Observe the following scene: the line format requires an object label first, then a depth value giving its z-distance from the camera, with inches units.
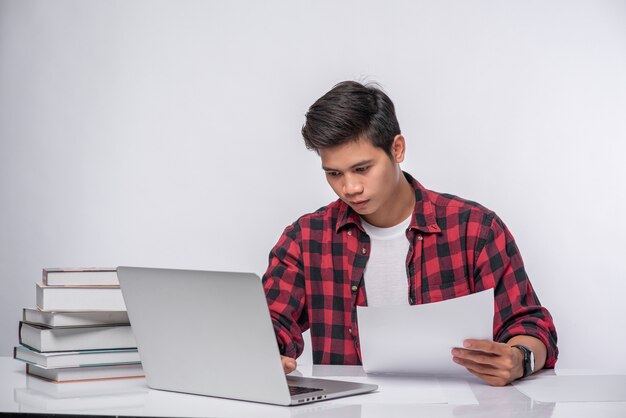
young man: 77.6
